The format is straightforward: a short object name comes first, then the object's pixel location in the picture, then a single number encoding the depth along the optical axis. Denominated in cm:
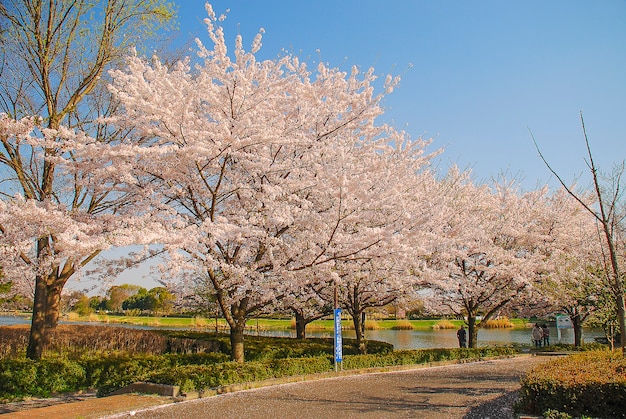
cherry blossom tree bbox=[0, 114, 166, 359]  830
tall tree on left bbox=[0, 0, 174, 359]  1108
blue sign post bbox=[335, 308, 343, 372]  1229
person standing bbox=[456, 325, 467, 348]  2259
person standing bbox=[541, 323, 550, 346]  2424
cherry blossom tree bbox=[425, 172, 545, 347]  1788
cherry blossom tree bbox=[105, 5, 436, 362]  944
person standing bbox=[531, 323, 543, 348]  2352
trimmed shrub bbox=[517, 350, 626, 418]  606
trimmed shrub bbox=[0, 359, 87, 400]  1005
